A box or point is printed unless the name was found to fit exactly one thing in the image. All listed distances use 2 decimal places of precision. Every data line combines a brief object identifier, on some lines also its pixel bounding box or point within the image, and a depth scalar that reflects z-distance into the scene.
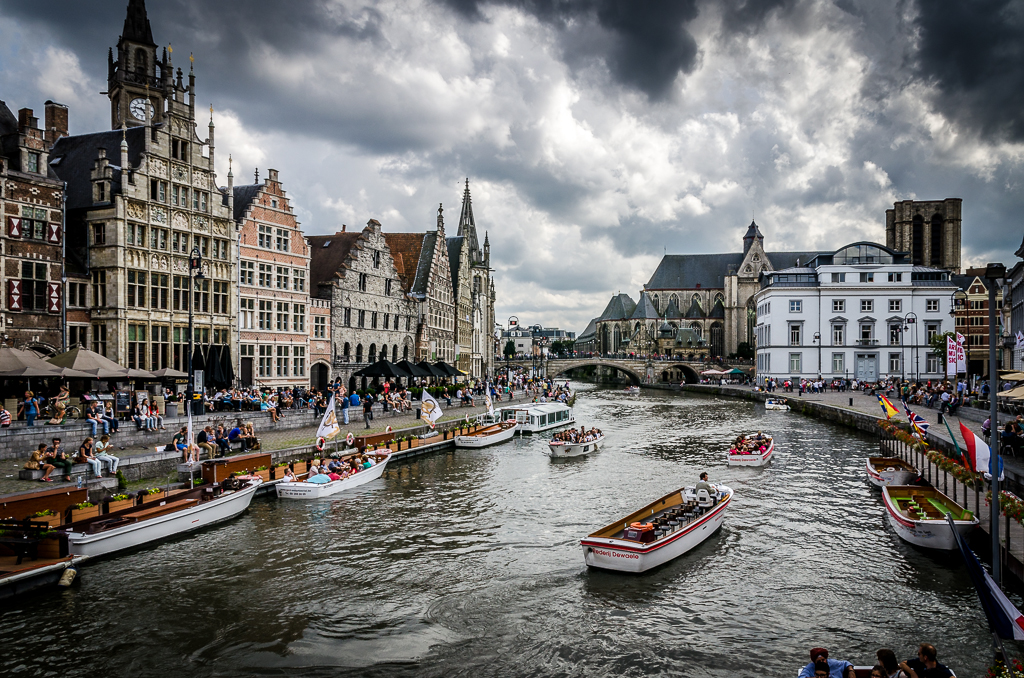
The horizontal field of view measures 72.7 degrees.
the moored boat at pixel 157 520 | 16.14
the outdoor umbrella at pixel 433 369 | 45.40
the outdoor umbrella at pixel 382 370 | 40.47
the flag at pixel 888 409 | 28.26
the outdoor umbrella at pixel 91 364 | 23.67
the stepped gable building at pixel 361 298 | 48.23
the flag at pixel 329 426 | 25.97
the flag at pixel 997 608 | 10.33
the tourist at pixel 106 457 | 20.50
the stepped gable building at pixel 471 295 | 74.00
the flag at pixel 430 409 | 33.72
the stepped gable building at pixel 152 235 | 33.22
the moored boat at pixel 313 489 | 23.30
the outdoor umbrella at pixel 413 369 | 42.38
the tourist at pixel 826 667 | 9.59
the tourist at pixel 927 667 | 9.34
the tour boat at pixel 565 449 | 34.28
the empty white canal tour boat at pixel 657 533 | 16.22
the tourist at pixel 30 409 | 22.55
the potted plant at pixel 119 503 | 17.80
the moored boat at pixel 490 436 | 37.16
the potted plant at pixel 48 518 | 16.02
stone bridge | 109.81
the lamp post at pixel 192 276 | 25.83
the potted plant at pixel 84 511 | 17.08
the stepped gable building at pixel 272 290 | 40.47
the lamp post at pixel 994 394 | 11.84
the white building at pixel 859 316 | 77.12
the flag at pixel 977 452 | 14.50
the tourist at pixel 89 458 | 20.02
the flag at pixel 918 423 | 25.22
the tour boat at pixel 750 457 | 31.08
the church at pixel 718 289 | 130.88
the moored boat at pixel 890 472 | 23.81
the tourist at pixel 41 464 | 18.95
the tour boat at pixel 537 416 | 46.19
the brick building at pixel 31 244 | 28.94
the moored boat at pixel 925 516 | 17.33
